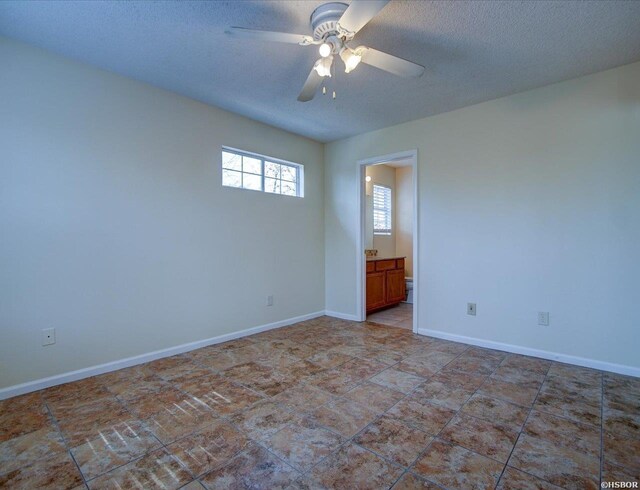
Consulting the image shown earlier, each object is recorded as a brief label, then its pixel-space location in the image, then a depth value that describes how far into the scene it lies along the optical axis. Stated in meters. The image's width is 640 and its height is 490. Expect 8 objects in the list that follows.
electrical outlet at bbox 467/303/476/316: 3.43
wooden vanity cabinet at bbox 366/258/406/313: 4.84
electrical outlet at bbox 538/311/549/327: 2.99
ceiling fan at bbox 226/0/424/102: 1.74
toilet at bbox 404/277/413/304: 5.88
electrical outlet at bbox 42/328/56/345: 2.42
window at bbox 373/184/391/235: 6.11
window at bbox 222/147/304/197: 3.67
